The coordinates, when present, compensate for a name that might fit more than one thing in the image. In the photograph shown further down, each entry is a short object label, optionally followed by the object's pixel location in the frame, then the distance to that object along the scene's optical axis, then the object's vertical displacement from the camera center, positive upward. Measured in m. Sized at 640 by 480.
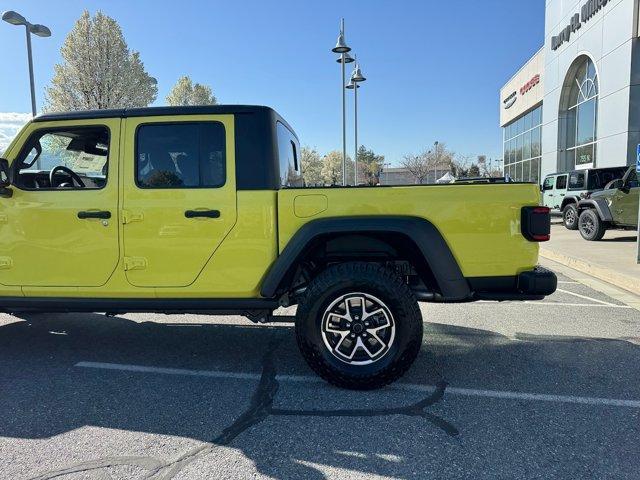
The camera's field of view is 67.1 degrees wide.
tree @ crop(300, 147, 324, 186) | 73.72 +5.47
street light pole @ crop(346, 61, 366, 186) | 21.59 +5.13
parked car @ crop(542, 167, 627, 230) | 15.50 +0.17
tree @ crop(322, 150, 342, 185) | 89.24 +5.93
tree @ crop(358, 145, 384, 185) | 105.94 +8.29
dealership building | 16.69 +4.38
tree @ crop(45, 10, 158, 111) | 24.58 +6.56
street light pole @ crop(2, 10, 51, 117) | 13.27 +4.89
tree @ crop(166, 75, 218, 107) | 40.47 +8.64
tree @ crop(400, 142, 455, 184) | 63.29 +4.25
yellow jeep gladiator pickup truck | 3.43 -0.32
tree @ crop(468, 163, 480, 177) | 59.25 +2.81
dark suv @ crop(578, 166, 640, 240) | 11.55 -0.45
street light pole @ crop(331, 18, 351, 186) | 16.48 +4.79
